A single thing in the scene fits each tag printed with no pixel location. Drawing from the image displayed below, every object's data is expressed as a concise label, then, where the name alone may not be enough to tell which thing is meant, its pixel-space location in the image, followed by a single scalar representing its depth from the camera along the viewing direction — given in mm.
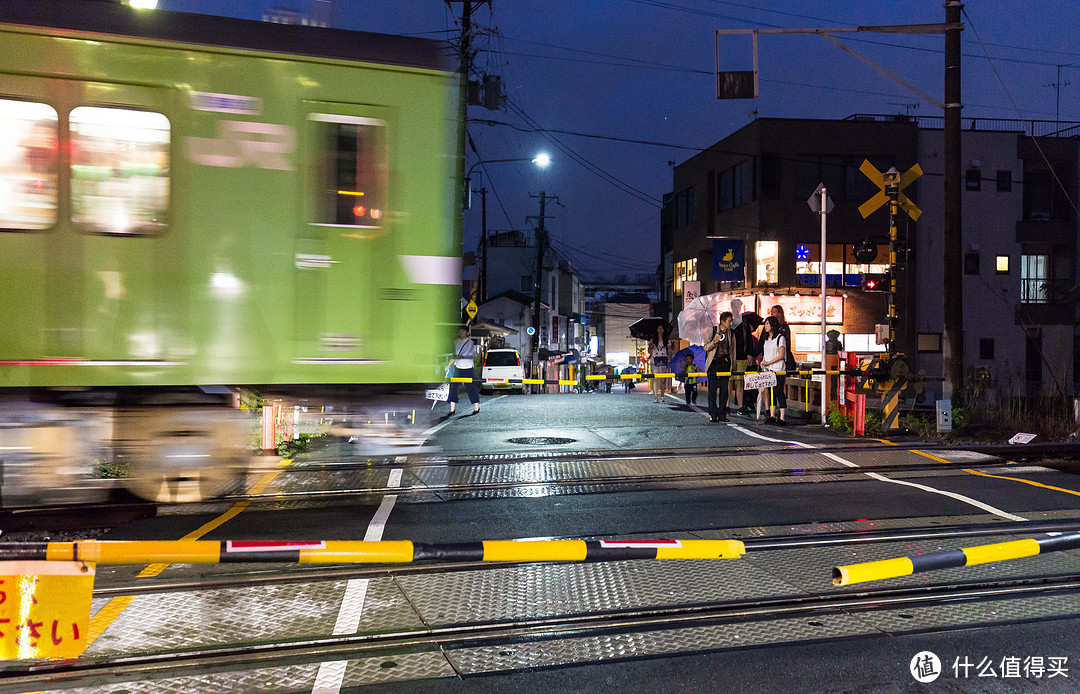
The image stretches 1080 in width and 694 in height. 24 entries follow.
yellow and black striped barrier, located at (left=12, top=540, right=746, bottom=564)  3602
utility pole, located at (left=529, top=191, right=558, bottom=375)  39844
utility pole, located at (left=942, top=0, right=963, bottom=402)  14297
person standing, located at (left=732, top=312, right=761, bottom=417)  15305
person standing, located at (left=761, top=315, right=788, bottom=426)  13602
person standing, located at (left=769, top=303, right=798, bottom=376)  13773
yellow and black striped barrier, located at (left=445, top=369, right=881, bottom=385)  13285
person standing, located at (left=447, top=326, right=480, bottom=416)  15500
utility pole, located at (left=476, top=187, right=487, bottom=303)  46312
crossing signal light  14188
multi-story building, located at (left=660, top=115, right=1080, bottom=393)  31234
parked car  29588
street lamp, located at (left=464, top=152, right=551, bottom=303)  27594
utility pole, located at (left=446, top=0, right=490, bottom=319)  7324
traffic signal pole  13852
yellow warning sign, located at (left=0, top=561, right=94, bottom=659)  3547
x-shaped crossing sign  14078
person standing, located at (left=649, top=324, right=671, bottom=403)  18500
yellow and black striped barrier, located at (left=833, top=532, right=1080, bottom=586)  3791
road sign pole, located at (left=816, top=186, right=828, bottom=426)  15070
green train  6289
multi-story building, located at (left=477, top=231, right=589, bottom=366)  55438
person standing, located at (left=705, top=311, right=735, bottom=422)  14062
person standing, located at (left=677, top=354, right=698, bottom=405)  16998
